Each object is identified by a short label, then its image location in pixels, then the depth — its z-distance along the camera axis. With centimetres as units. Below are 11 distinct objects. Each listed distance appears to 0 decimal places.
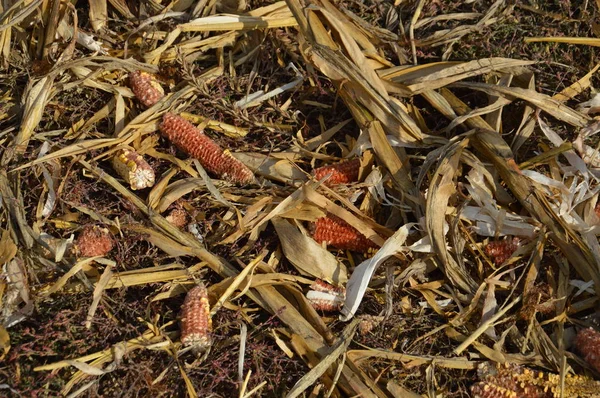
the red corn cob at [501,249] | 256
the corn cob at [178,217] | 262
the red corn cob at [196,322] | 231
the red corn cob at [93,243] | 248
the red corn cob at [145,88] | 279
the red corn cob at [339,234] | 258
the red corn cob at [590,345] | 230
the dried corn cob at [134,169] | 260
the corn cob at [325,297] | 249
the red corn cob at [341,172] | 266
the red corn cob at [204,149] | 261
